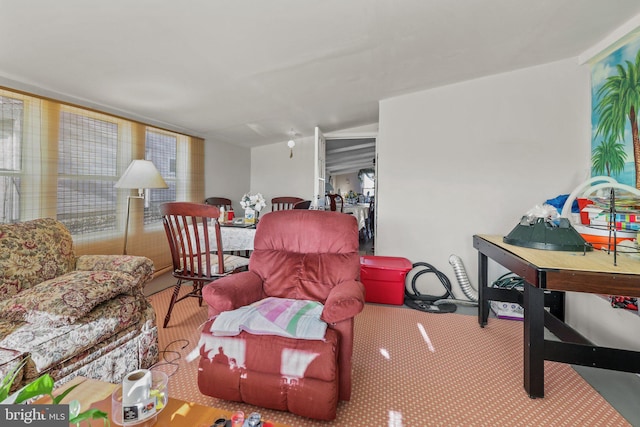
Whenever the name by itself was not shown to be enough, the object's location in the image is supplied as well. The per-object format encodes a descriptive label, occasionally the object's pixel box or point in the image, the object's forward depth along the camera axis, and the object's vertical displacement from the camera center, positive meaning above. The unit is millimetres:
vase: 3370 -56
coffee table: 953 -666
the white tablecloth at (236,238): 2867 -258
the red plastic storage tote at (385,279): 3079 -688
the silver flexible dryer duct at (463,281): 3197 -710
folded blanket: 1453 -552
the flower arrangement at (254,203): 3471 +92
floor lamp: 2666 +290
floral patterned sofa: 1394 -526
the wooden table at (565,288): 1457 -357
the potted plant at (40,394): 682 -437
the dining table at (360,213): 6474 -14
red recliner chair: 1391 -700
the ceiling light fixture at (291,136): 4662 +1334
